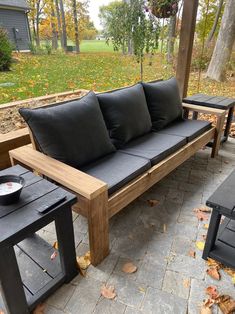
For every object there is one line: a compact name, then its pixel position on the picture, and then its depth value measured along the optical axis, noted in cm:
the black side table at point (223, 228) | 131
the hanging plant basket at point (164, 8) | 265
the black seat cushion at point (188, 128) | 243
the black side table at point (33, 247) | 101
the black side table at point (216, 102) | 291
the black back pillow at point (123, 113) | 207
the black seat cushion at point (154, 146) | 196
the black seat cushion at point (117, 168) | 159
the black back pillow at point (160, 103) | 251
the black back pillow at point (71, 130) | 156
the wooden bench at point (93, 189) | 133
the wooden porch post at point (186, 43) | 274
